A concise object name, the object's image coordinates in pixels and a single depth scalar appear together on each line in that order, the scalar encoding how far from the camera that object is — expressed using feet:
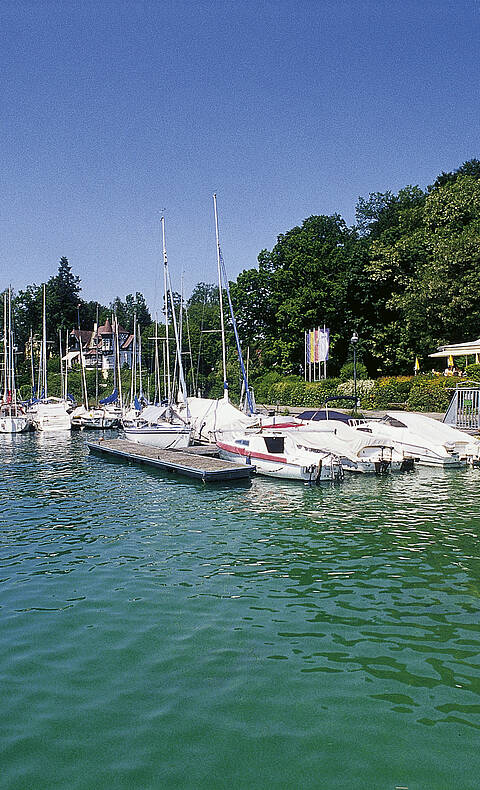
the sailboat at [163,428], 106.71
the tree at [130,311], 495.41
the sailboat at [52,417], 163.32
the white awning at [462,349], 99.04
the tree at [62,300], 379.14
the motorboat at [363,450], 79.20
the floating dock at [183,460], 75.24
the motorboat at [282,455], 73.61
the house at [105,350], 374.02
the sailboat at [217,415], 98.20
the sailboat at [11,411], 158.30
